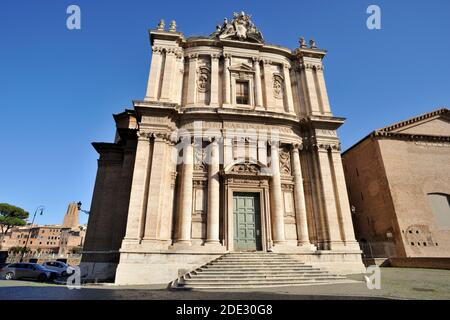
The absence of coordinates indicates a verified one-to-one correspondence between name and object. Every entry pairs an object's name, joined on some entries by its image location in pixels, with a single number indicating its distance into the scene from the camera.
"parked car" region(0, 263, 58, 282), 15.30
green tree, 54.75
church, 13.08
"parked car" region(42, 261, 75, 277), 16.59
